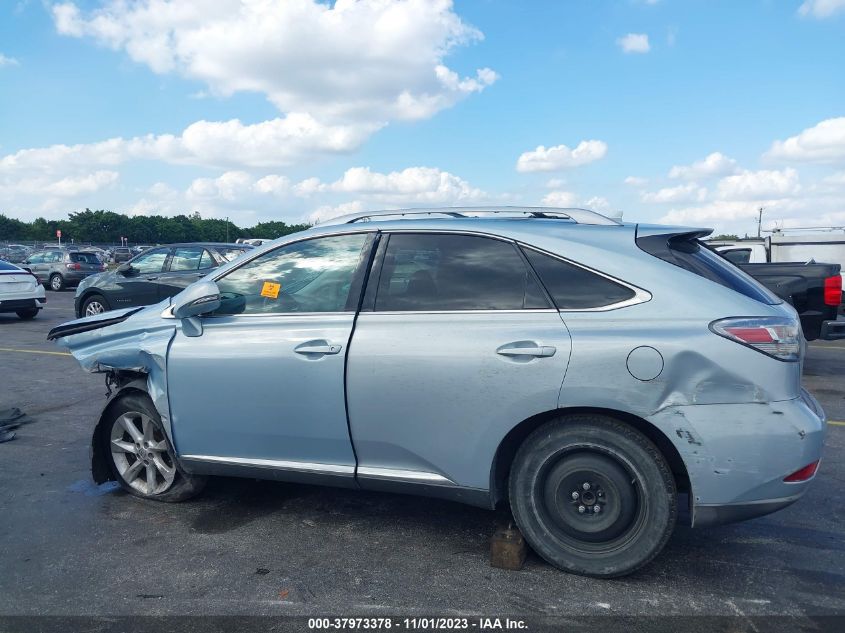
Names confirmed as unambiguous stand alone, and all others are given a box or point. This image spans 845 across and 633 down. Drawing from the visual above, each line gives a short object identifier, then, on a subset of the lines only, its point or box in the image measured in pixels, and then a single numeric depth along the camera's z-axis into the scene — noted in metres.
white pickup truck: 15.22
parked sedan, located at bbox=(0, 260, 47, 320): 14.46
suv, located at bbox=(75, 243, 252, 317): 12.41
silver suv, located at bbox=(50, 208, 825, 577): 3.11
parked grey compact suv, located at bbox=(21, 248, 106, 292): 25.44
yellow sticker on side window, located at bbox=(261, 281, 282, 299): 3.98
